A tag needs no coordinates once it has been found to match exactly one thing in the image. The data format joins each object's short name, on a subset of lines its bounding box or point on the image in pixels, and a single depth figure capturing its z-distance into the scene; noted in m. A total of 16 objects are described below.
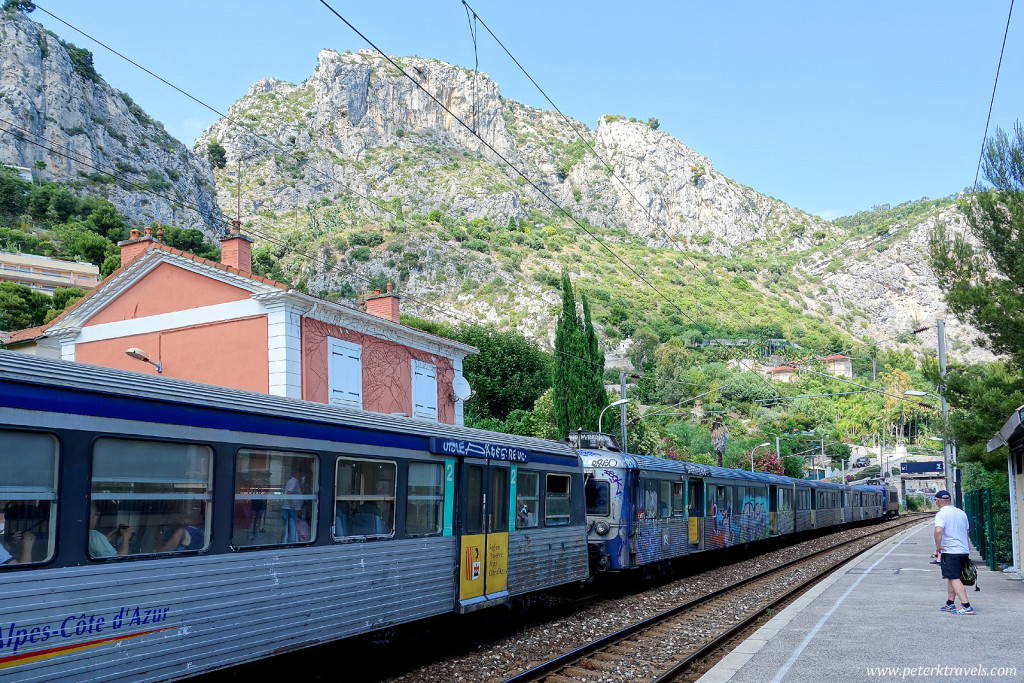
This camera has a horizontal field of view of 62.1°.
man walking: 11.55
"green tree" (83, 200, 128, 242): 89.75
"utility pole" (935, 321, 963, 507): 26.75
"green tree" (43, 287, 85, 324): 58.56
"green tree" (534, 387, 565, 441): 44.66
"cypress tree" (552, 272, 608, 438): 44.94
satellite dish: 26.55
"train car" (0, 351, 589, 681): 5.44
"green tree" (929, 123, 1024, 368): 17.56
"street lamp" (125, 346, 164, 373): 21.84
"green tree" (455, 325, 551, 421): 58.56
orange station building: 21.09
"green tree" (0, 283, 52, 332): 58.47
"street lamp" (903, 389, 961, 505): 27.16
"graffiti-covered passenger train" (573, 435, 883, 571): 16.50
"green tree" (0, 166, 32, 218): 87.12
